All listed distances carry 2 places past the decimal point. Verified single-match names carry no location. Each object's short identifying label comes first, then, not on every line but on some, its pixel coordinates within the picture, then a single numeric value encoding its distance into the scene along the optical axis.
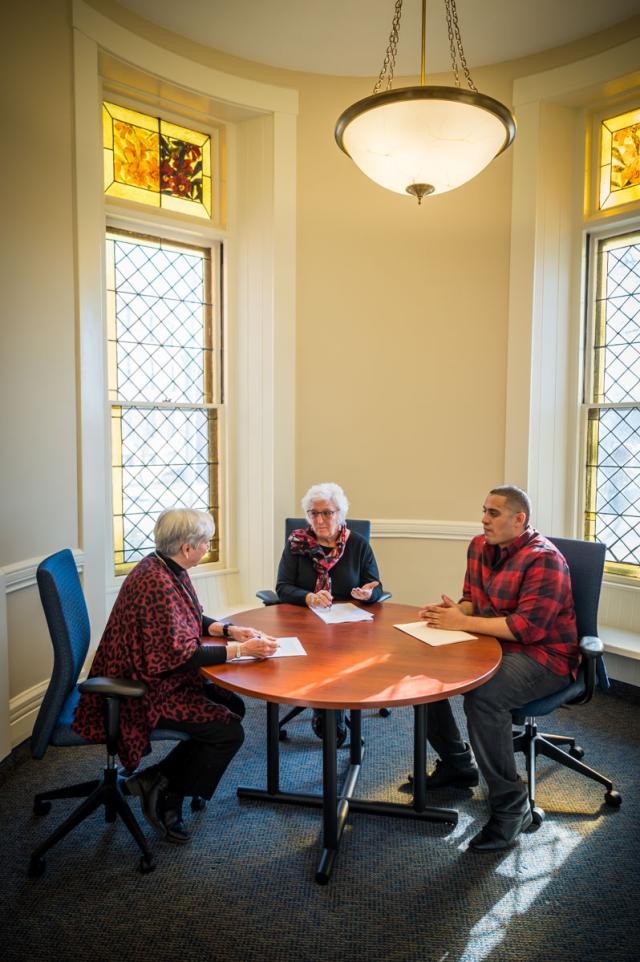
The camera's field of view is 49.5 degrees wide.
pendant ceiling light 2.21
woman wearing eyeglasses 3.19
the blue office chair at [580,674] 2.54
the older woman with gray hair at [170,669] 2.29
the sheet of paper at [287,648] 2.43
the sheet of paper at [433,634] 2.57
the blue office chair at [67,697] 2.20
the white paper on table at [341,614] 2.88
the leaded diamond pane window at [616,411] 3.90
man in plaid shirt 2.43
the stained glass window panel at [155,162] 3.85
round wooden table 2.08
